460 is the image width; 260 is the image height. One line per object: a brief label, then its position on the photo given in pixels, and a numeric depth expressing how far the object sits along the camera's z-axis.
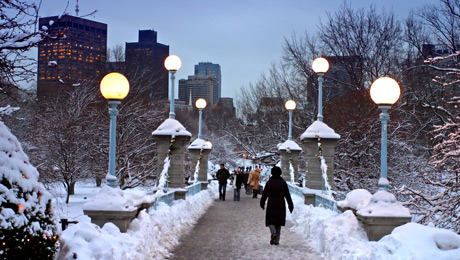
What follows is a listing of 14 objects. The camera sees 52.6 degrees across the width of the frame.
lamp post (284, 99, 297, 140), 22.22
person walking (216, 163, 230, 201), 21.72
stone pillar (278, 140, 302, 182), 23.00
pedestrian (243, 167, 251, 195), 29.16
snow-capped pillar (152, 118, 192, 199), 14.55
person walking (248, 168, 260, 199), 24.26
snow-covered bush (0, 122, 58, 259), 4.58
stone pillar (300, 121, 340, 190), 14.35
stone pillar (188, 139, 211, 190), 24.30
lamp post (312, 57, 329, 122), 14.66
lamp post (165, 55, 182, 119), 15.02
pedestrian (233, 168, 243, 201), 23.04
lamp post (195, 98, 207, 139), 24.66
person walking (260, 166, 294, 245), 10.12
